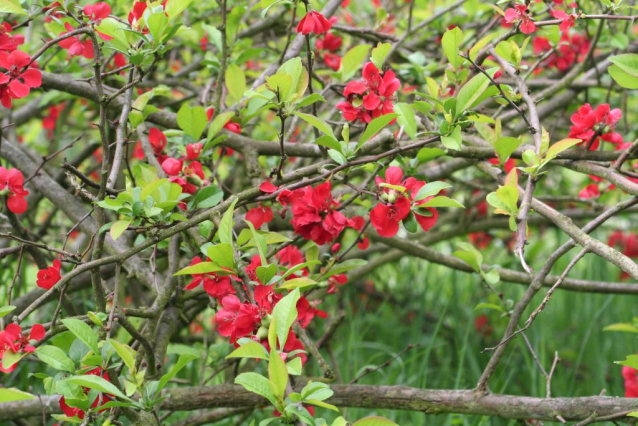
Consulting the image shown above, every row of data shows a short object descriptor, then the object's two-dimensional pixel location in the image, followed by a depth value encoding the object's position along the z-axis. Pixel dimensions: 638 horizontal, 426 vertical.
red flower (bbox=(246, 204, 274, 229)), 2.13
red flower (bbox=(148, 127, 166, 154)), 2.27
